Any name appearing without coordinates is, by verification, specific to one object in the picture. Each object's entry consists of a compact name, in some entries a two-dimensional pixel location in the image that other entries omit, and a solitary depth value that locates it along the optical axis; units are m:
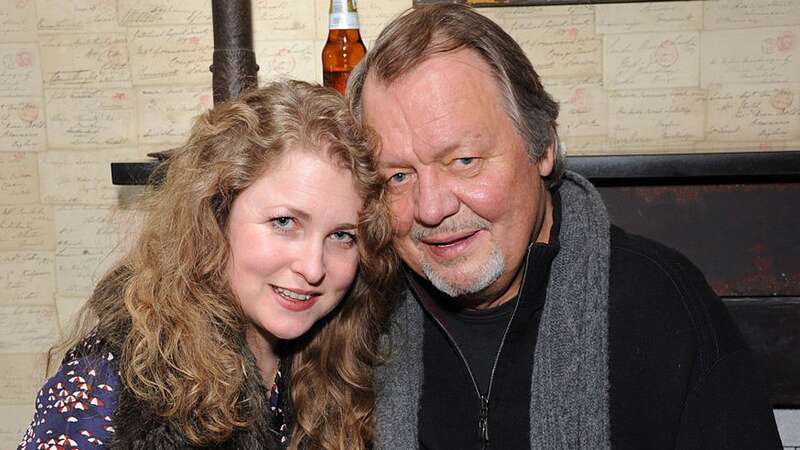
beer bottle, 2.32
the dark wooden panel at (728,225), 2.37
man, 1.36
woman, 1.21
